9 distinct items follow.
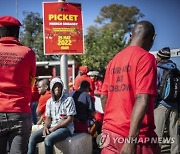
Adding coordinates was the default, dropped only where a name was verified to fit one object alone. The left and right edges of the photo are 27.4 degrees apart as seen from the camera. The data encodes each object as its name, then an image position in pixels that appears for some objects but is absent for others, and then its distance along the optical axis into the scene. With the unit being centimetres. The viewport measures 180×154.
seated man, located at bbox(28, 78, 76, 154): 557
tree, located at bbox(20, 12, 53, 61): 5201
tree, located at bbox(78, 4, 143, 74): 3356
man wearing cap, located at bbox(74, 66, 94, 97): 833
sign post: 599
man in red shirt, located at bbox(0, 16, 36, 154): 325
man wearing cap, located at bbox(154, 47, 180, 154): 558
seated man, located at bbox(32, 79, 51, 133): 693
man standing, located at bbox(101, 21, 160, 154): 253
